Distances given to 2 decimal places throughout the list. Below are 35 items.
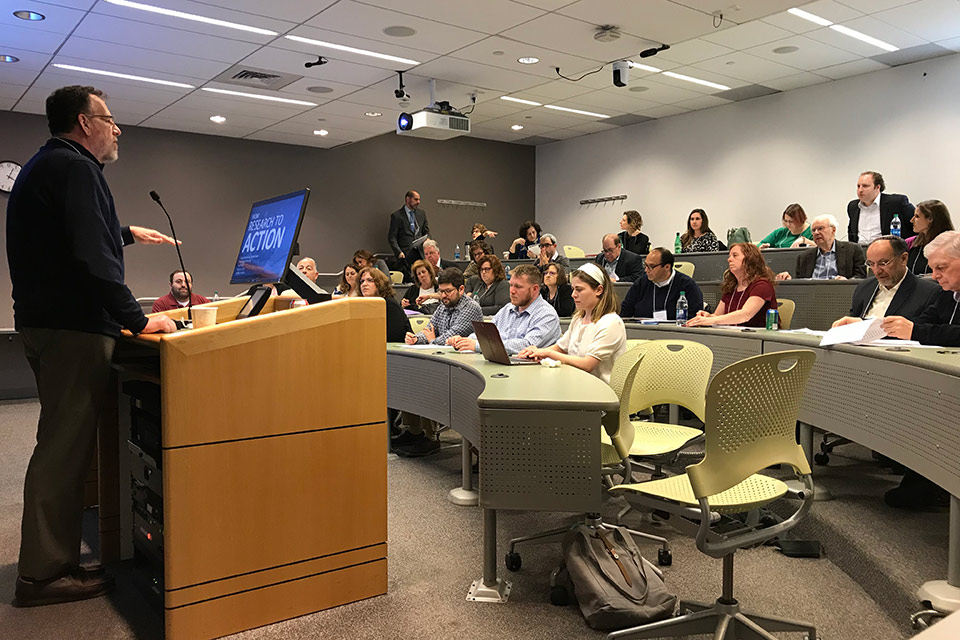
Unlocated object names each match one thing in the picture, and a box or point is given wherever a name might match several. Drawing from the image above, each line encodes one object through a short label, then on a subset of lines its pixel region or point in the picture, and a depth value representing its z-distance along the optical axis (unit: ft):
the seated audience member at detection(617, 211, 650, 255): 28.96
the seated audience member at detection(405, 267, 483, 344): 15.84
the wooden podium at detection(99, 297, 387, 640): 7.38
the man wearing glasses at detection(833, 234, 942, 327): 12.59
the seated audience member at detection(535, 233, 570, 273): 27.48
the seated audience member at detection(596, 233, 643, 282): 25.05
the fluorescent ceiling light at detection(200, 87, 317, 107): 24.47
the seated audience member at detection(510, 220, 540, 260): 32.30
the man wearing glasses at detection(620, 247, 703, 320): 18.44
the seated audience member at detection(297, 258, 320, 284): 26.19
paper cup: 8.17
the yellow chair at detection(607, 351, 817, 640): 6.66
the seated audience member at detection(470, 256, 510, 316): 20.81
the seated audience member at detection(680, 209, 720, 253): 25.41
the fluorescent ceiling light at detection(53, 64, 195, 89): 21.63
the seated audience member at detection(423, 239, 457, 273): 29.68
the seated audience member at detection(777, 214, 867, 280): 20.57
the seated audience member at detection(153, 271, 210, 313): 21.25
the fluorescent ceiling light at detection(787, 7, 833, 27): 20.65
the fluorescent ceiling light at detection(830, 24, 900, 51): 22.30
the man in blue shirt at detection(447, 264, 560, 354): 13.26
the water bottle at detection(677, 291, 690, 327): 17.99
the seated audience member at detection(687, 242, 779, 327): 16.06
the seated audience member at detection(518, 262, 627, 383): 11.25
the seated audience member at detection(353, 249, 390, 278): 24.30
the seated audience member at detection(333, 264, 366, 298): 23.36
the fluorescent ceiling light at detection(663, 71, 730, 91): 26.50
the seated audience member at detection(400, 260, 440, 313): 22.36
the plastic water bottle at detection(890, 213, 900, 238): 21.79
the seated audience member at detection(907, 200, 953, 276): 16.81
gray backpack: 7.69
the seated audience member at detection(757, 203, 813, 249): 25.54
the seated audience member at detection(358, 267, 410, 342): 16.35
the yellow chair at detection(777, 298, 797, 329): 17.38
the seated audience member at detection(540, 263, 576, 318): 21.12
